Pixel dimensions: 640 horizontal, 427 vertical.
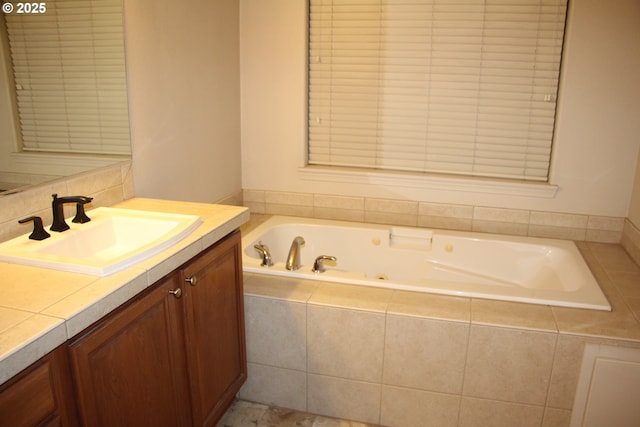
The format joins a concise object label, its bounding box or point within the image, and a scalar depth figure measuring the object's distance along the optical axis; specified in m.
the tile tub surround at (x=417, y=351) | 1.96
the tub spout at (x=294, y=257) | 2.42
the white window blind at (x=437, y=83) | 2.81
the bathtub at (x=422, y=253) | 2.70
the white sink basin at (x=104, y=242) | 1.37
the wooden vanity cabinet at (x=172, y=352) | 1.24
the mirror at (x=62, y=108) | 1.56
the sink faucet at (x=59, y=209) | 1.62
